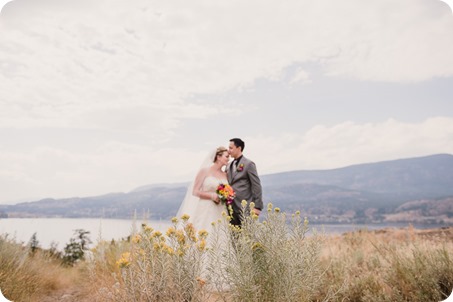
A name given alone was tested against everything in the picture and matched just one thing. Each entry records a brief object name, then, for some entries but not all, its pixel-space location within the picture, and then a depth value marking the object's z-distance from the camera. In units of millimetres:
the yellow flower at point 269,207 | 3318
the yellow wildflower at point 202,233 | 3251
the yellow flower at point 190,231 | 3314
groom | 6129
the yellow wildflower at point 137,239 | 3290
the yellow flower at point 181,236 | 3302
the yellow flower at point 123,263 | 2950
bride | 6312
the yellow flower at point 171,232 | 3246
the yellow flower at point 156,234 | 3299
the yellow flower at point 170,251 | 3191
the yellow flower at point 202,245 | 3259
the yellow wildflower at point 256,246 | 3301
